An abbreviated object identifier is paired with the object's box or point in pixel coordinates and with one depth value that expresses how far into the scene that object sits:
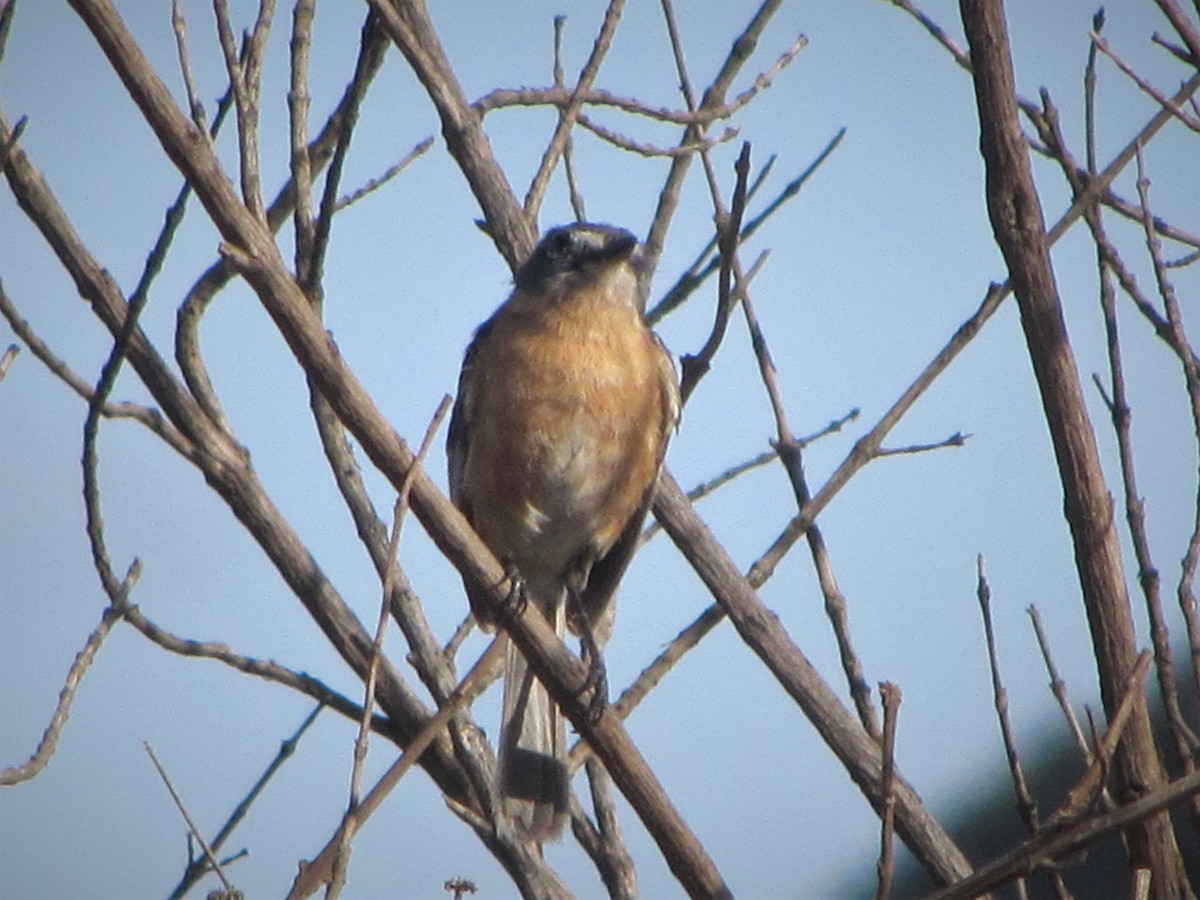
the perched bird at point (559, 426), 9.46
